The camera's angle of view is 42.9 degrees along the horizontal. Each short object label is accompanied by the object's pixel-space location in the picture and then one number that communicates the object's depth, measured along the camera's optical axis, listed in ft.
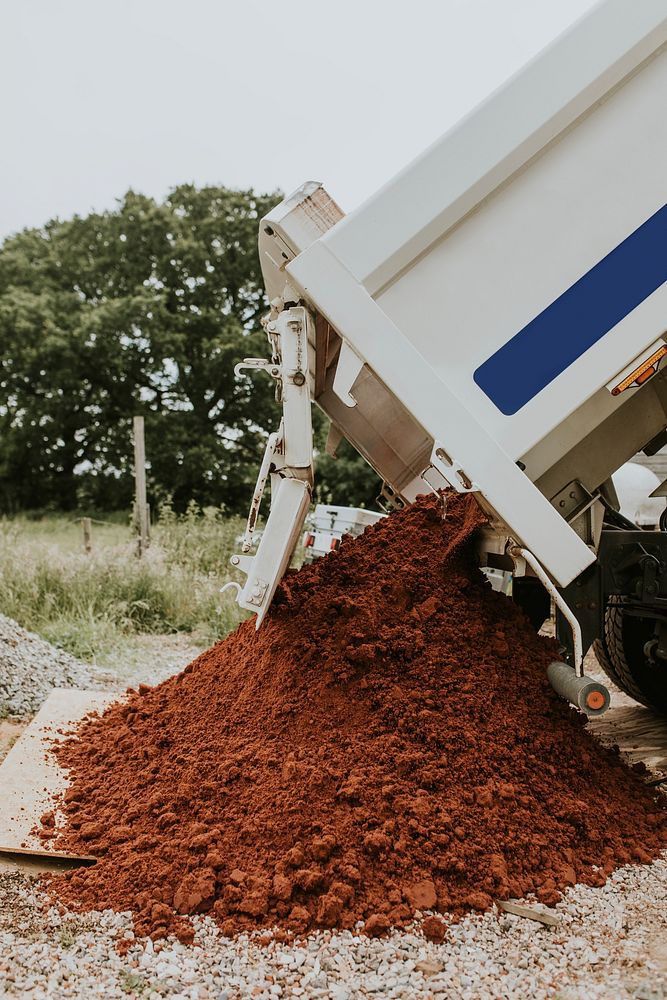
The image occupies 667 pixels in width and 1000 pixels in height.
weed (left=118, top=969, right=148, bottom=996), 7.68
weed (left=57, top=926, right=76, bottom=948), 8.36
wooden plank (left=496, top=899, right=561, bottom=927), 8.41
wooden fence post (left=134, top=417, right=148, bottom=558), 31.19
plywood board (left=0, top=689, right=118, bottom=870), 10.16
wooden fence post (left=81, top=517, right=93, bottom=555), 30.76
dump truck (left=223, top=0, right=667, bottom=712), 9.53
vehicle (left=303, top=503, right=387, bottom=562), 23.99
